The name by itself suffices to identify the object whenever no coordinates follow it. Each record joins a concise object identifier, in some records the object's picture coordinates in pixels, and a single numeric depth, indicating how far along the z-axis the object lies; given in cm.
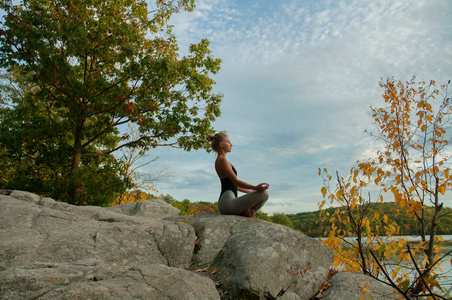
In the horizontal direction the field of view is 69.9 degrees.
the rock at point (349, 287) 421
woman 652
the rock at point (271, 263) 407
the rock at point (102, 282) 295
